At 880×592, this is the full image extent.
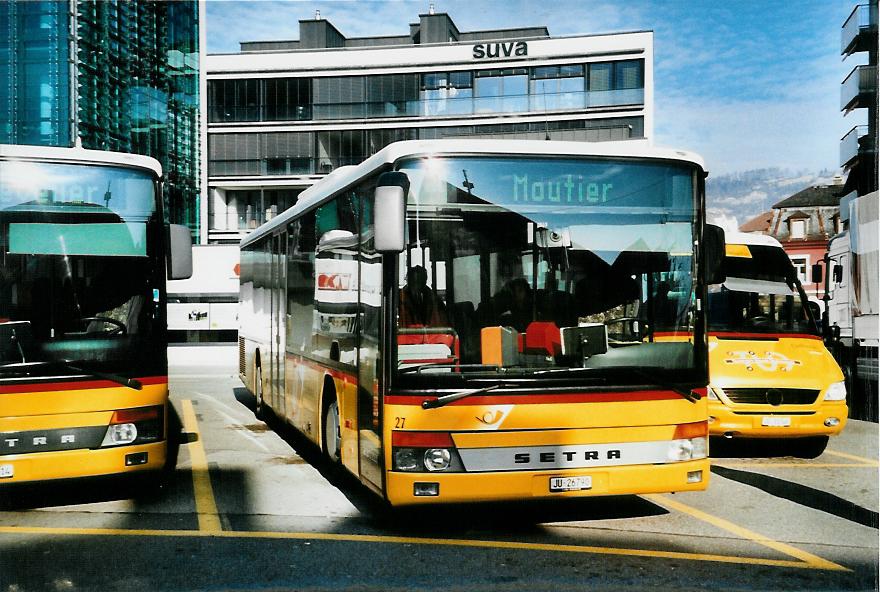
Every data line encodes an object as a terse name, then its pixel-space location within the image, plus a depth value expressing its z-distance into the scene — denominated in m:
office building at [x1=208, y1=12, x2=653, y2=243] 46.25
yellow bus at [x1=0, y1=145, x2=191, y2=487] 7.45
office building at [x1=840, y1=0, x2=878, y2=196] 43.16
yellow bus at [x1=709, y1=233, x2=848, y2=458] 10.30
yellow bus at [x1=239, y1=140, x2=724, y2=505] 6.68
